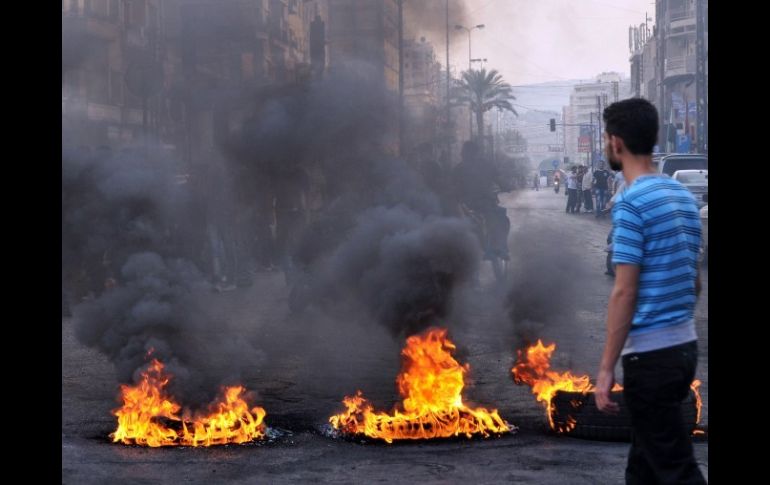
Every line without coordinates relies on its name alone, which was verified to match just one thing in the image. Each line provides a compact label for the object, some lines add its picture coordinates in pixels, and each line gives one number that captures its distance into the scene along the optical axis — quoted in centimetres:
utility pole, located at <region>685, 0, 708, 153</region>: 3422
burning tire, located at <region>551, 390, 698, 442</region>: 562
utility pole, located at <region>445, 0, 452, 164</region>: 1144
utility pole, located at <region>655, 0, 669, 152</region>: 4794
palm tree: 1818
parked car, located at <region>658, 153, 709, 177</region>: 2390
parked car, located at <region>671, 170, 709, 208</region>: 2091
